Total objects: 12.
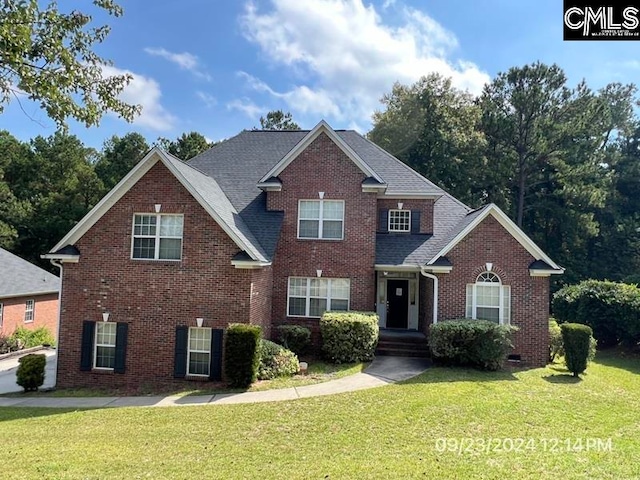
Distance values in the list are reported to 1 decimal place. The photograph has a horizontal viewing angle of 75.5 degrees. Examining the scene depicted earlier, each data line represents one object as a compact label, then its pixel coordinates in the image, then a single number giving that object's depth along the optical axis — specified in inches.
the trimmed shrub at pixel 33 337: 843.6
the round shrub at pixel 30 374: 501.0
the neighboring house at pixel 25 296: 854.6
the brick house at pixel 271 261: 509.7
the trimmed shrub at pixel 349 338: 543.5
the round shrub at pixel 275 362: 493.4
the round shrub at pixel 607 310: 732.0
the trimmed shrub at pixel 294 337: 583.2
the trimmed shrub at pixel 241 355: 461.4
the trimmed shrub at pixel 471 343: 508.4
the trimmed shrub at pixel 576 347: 504.4
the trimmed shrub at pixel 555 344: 582.2
